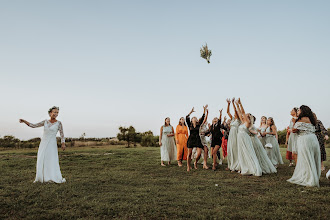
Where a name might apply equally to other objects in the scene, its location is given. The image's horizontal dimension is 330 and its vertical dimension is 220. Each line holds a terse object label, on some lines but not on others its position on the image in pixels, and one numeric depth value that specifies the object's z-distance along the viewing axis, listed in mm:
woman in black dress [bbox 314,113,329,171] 10828
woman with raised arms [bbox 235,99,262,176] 9836
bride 8906
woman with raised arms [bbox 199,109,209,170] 12152
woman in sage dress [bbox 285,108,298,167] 11512
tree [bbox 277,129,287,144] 37094
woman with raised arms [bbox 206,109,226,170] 11852
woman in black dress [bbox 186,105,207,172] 11406
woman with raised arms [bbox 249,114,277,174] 10383
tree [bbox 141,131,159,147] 43469
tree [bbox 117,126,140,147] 42875
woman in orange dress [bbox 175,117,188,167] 13336
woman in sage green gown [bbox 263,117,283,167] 12477
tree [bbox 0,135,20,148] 34094
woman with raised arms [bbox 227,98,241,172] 11164
